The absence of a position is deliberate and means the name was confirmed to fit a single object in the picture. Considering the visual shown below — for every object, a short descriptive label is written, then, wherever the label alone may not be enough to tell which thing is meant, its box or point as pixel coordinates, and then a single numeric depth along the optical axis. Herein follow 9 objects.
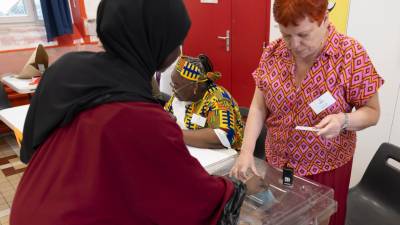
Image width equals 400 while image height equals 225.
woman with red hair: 1.13
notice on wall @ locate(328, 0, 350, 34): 2.25
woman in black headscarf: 0.72
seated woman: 1.75
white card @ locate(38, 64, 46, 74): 3.59
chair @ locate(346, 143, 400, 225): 1.59
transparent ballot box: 1.10
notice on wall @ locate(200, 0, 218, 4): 3.48
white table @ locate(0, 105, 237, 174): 1.51
